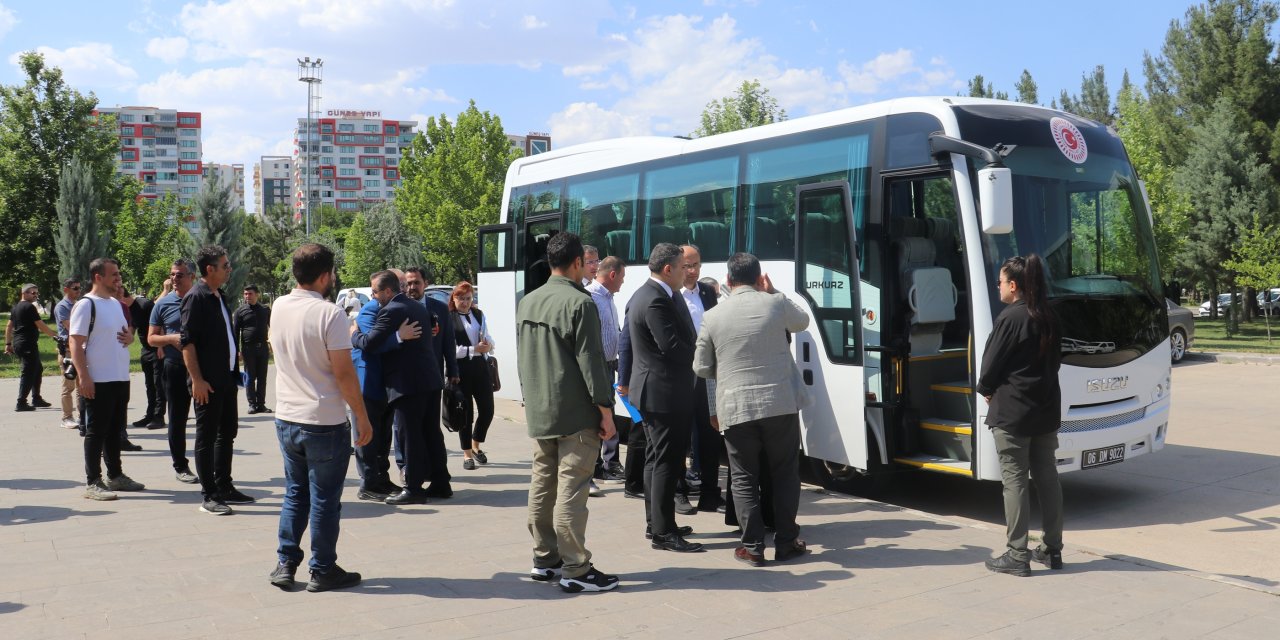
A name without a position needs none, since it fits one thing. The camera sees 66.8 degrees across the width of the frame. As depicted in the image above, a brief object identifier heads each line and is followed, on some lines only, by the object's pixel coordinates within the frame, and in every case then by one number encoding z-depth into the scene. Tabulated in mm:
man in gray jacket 5824
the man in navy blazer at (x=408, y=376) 7594
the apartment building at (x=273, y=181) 191000
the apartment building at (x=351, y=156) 165625
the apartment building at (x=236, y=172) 185350
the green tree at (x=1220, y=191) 34156
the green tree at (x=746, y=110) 37594
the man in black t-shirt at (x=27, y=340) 14305
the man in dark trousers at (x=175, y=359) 8516
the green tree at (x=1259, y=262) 26203
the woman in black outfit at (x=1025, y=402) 5723
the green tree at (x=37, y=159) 38312
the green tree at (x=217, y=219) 42438
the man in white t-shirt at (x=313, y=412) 5234
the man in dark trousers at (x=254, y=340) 13039
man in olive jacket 5289
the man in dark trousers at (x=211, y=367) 7277
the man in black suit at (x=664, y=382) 6250
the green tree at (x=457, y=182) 47219
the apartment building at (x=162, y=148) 157125
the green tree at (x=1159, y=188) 28000
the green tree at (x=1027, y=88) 57750
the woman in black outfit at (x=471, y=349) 9172
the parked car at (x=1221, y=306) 52862
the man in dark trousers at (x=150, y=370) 12281
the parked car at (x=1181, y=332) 21516
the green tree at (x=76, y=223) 35375
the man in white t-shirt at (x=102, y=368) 7781
